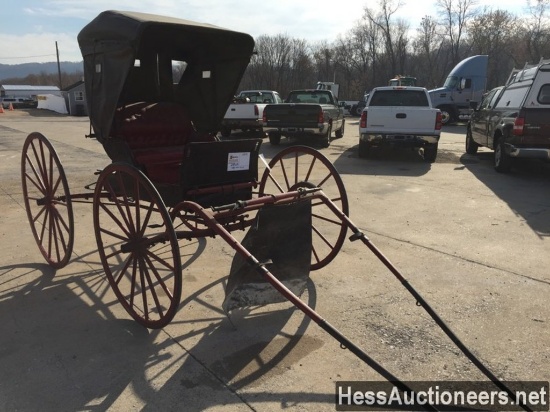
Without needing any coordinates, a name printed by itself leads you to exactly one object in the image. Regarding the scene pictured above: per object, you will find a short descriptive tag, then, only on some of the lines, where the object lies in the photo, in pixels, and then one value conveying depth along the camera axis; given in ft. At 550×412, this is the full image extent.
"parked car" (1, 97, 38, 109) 168.66
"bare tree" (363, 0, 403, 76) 208.13
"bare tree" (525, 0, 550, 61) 157.99
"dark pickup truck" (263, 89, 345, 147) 44.52
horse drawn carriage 10.75
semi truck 80.18
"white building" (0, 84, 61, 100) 290.52
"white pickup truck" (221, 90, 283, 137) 52.29
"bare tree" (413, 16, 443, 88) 207.62
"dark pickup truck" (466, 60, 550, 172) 28.02
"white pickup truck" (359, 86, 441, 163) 36.47
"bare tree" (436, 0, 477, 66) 193.67
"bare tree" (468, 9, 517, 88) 180.34
